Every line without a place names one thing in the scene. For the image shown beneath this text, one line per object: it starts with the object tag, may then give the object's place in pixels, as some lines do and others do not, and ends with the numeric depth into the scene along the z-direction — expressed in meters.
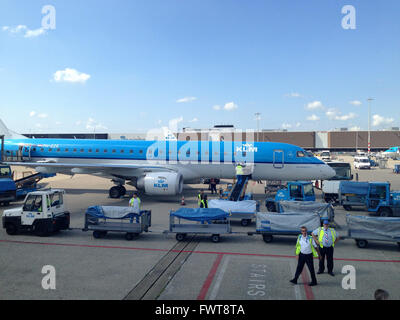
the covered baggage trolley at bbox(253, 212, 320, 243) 12.59
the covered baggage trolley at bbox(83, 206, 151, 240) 13.29
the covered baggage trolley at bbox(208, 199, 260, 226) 15.24
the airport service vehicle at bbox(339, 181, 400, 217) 17.23
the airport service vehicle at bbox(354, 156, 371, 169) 49.53
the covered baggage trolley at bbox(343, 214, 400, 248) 11.91
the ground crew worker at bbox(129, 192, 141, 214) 15.08
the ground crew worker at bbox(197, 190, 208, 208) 16.50
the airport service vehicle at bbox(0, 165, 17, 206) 20.12
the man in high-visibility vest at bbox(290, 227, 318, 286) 8.83
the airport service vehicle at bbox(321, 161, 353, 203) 21.58
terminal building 101.81
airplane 22.11
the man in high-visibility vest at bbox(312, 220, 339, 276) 9.76
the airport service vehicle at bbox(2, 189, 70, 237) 13.20
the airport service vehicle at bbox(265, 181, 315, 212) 18.39
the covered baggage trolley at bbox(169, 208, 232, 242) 13.03
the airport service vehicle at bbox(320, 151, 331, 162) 60.40
